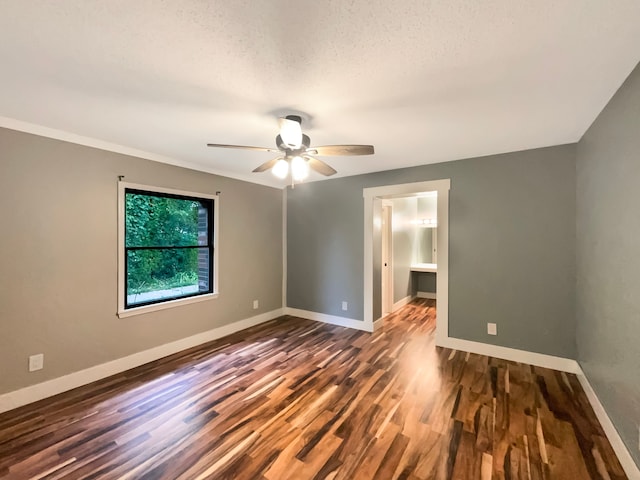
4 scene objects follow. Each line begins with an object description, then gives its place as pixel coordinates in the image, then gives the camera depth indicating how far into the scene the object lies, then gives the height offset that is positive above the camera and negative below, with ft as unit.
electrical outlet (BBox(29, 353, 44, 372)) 7.77 -3.38
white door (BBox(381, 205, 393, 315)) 15.56 -1.08
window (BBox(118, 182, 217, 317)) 9.96 -0.21
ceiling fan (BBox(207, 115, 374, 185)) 6.35 +2.37
